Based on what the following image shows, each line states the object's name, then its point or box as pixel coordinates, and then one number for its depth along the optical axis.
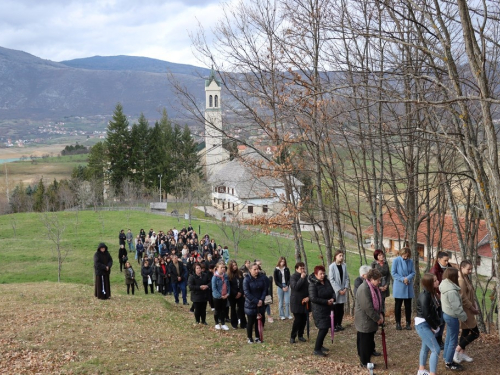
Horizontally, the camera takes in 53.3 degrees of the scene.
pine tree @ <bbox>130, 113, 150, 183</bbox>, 62.28
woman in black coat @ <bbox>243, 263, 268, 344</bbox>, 9.73
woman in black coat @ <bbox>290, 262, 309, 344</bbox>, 9.62
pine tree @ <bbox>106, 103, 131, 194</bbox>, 61.66
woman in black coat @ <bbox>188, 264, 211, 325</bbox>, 11.58
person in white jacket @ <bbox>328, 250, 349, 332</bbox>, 9.88
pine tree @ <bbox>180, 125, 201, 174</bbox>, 61.94
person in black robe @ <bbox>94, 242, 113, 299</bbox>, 13.83
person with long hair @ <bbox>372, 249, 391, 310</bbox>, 10.33
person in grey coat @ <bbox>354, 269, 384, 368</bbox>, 7.66
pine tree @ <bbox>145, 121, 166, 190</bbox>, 62.91
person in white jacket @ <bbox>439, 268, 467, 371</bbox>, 7.20
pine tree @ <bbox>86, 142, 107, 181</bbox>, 62.53
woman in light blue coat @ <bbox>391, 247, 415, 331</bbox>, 10.30
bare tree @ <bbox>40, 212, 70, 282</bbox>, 24.07
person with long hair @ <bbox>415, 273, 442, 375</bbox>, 7.11
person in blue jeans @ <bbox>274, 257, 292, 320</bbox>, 11.64
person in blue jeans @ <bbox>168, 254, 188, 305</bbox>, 15.66
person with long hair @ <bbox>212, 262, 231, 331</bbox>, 11.07
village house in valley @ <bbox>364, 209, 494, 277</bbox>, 33.81
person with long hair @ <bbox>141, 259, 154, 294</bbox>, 18.14
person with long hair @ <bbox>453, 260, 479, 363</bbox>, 7.78
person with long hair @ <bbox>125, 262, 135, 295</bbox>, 17.88
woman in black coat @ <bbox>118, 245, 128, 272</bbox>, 22.53
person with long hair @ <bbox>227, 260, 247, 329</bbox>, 11.53
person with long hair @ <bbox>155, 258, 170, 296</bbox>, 17.75
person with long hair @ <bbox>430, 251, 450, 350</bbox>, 8.92
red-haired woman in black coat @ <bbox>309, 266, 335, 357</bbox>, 8.64
